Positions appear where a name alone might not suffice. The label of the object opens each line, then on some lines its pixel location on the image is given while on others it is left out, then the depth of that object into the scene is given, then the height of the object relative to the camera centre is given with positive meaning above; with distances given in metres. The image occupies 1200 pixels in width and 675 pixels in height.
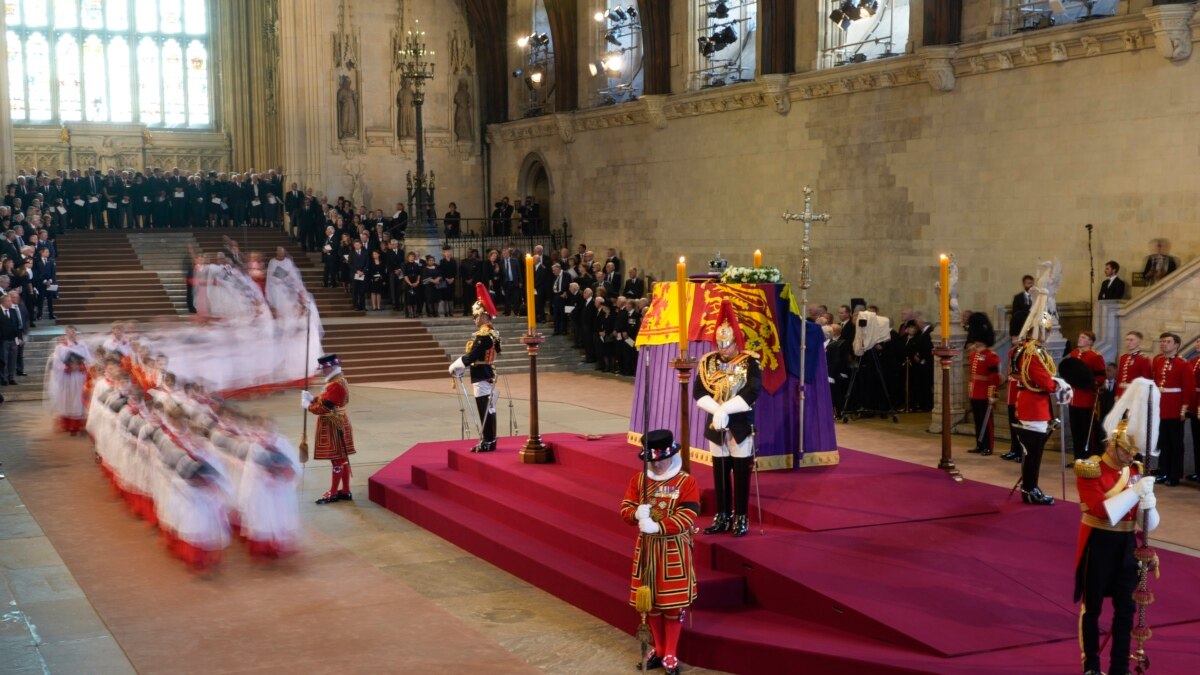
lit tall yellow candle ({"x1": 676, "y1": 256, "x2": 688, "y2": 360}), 7.95 -0.36
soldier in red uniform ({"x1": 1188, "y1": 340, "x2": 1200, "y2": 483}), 11.91 -1.60
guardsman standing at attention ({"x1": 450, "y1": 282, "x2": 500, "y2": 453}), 11.80 -1.06
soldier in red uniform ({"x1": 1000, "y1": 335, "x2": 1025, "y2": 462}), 10.06 -1.25
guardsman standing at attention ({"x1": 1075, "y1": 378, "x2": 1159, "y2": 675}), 6.32 -1.47
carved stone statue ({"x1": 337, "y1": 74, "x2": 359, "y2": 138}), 29.25 +3.32
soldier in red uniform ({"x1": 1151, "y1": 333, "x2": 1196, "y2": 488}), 11.94 -1.46
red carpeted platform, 6.89 -2.02
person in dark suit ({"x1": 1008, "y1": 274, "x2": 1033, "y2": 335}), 14.90 -0.74
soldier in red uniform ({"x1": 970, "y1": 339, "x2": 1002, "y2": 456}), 13.40 -1.43
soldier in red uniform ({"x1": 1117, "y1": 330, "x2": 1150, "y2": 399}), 11.95 -1.09
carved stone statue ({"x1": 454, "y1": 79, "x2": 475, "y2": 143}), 30.59 +3.29
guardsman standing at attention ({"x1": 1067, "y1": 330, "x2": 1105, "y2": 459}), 12.47 -1.55
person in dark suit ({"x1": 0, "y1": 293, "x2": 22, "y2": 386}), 18.62 -1.22
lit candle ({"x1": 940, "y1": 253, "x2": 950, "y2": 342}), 9.53 -0.39
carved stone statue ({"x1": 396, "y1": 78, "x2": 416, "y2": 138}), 29.67 +3.29
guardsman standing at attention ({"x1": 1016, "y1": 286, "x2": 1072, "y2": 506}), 9.51 -1.18
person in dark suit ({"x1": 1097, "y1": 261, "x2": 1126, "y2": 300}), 14.99 -0.45
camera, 16.55 -1.07
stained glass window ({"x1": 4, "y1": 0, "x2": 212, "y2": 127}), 34.34 +5.36
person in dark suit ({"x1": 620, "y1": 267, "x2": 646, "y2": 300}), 23.00 -0.65
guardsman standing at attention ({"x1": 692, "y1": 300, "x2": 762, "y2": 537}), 8.34 -1.07
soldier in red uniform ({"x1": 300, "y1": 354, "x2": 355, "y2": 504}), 11.38 -1.47
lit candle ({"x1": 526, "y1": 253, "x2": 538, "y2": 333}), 10.71 -0.34
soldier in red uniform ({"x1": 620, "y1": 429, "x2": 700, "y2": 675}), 7.03 -1.60
